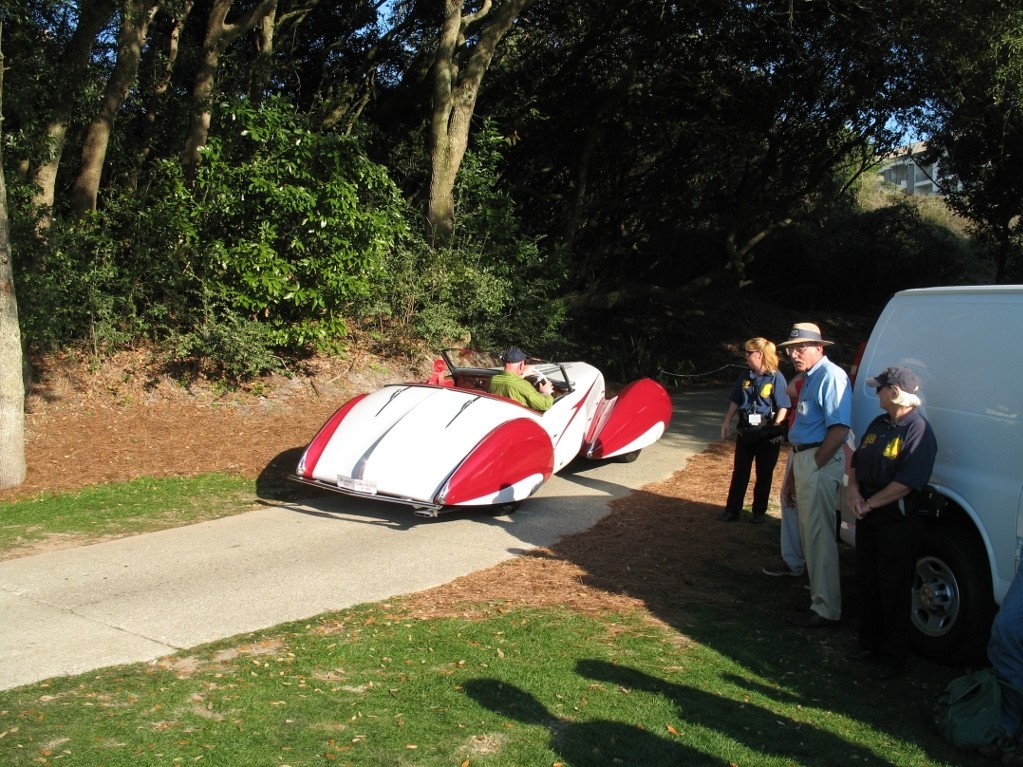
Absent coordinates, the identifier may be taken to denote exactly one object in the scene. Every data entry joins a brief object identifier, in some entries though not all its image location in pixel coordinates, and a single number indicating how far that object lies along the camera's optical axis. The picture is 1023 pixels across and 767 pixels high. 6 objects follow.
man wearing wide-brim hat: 6.43
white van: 5.48
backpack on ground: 4.59
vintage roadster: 8.53
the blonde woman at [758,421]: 8.85
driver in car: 9.77
